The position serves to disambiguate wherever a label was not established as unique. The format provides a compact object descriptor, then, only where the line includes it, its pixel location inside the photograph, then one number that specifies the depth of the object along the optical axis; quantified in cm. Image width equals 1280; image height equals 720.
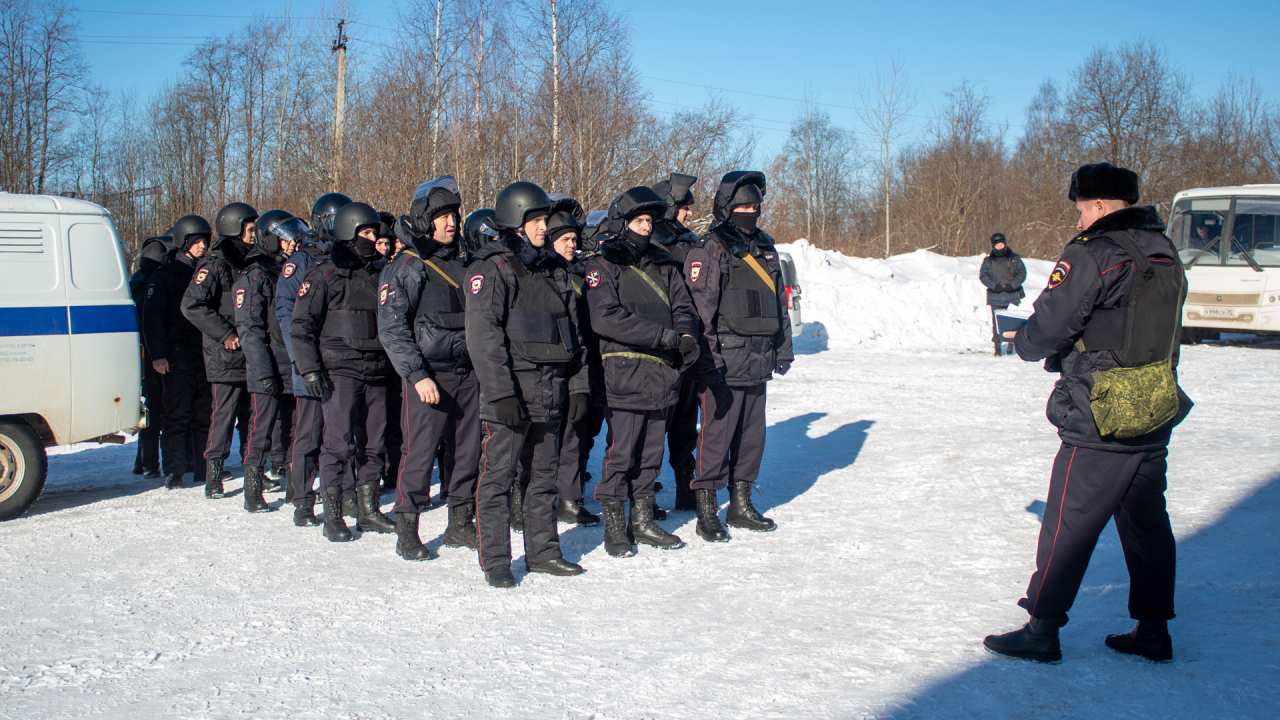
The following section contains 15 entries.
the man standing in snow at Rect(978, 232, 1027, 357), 1564
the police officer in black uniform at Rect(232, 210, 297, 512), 656
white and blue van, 634
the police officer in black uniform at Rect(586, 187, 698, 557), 522
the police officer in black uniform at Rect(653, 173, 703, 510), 650
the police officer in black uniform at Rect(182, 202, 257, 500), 710
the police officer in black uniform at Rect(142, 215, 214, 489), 758
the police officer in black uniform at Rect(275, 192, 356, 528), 607
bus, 1598
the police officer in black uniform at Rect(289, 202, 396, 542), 576
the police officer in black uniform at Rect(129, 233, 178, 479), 807
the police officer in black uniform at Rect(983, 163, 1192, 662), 355
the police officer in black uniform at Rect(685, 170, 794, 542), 574
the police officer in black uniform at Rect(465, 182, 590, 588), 473
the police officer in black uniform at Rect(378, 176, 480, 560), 528
